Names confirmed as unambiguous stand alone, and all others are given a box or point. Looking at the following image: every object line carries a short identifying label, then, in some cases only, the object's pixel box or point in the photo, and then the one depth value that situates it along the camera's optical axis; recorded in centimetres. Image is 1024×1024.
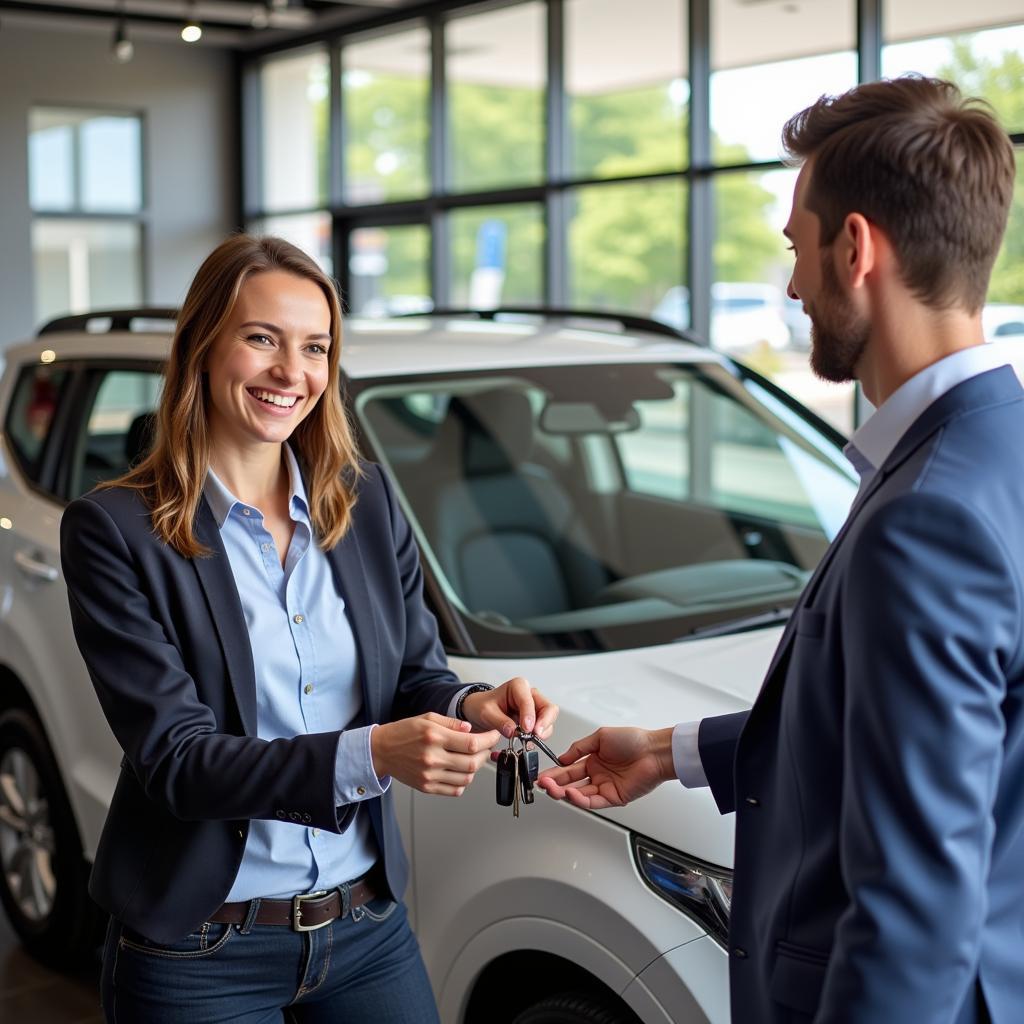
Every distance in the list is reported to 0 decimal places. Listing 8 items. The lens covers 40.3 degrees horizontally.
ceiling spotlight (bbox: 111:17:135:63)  837
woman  164
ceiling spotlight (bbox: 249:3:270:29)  878
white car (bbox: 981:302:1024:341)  599
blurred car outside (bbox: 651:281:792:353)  759
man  111
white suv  197
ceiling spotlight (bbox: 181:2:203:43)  806
